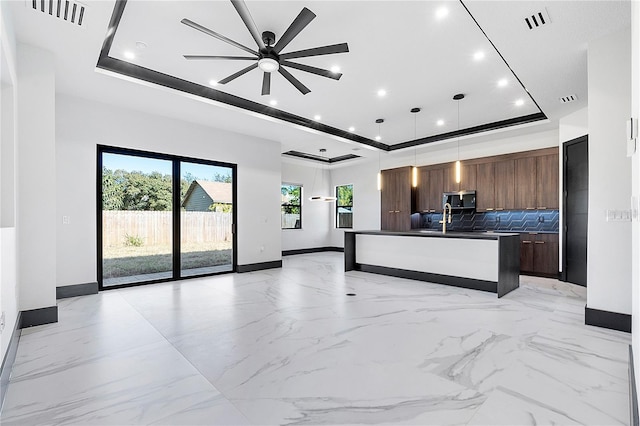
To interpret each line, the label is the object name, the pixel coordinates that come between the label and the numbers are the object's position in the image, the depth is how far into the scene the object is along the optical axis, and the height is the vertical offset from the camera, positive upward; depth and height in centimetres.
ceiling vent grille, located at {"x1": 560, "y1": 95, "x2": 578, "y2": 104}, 472 +174
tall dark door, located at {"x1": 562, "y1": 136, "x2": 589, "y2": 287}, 507 +2
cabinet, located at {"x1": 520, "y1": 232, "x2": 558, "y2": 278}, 607 -86
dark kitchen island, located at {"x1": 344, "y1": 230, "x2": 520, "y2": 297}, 475 -80
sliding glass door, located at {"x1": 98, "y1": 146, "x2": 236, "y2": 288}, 518 -8
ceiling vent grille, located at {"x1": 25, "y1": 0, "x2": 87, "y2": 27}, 276 +187
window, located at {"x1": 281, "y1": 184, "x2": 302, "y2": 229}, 995 +21
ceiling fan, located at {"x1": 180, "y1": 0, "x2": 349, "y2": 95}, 260 +160
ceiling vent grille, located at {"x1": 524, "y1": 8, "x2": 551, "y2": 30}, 291 +184
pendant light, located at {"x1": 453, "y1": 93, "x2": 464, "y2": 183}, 496 +185
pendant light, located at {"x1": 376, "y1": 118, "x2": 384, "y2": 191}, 618 +184
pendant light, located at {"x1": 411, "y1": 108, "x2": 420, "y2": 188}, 569 +181
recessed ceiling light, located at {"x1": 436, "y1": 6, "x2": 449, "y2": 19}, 293 +191
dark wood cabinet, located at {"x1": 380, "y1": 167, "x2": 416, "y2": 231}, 848 +34
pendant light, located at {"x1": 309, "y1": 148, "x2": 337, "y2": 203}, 858 +120
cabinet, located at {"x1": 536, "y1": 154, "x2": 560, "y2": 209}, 616 +59
